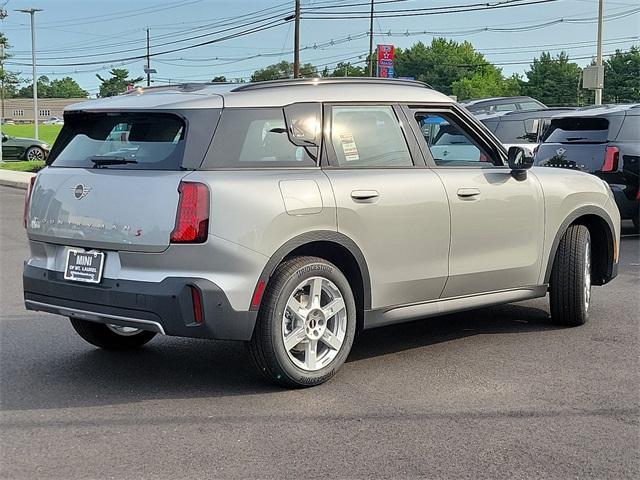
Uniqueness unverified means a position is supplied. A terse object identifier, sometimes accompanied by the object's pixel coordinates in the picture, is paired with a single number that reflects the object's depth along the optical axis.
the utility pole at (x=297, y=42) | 42.84
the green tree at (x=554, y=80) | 105.00
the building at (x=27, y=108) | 166.09
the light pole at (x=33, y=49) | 43.27
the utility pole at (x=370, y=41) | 59.00
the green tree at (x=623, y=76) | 95.25
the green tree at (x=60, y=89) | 176.38
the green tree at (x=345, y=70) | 106.50
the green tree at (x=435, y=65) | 126.88
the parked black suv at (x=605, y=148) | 12.23
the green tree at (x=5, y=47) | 40.69
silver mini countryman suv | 4.89
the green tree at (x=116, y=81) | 130.12
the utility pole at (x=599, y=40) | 33.09
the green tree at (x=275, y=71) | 82.49
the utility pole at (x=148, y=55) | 86.22
